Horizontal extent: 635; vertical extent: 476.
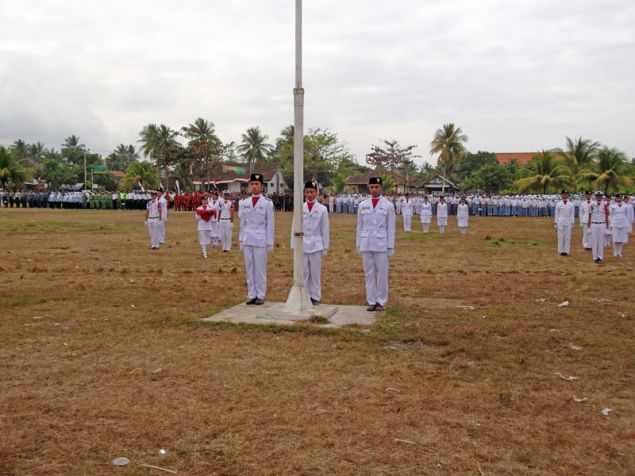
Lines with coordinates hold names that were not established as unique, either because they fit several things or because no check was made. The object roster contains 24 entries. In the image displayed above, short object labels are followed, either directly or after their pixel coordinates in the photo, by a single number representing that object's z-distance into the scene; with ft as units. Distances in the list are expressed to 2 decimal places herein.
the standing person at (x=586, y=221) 67.15
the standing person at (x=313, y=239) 33.37
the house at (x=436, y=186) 270.96
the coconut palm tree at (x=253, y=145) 277.64
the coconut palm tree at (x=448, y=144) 224.33
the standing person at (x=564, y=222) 61.11
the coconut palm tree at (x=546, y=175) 184.21
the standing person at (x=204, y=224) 58.85
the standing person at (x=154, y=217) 63.26
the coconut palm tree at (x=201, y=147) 227.81
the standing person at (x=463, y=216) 93.56
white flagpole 28.40
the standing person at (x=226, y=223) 62.59
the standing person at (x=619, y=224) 59.00
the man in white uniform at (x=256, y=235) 33.04
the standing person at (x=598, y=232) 55.98
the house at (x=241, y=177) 282.97
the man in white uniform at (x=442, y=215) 97.14
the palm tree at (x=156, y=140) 248.52
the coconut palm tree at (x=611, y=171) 171.73
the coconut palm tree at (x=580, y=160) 181.68
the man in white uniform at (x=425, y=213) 97.85
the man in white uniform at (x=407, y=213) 98.25
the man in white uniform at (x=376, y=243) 31.55
